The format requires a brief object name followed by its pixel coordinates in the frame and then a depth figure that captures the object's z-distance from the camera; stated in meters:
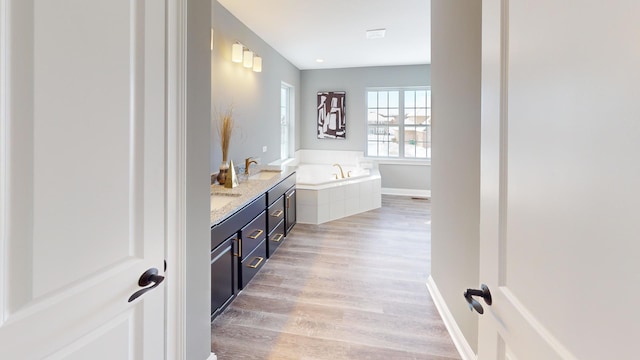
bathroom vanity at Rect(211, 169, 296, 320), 2.17
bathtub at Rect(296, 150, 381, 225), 4.52
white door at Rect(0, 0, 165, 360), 0.68
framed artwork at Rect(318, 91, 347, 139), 6.66
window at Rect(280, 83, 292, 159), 5.97
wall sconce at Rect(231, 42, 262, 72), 3.67
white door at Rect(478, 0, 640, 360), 0.47
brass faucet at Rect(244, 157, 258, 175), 3.86
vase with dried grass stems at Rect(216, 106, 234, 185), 3.41
